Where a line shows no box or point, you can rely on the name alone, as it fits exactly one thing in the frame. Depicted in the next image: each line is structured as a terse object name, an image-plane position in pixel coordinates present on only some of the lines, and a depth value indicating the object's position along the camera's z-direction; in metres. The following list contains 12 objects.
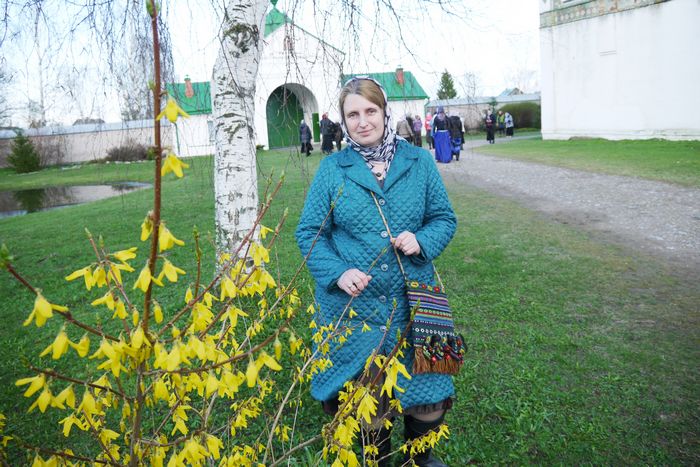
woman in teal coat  2.33
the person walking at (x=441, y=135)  15.88
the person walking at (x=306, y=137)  22.86
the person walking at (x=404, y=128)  18.47
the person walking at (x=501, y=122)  34.72
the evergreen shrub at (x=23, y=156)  35.27
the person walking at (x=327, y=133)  19.03
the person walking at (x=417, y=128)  22.13
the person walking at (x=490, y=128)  25.75
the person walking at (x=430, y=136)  16.36
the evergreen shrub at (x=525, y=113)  38.47
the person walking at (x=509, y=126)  32.19
